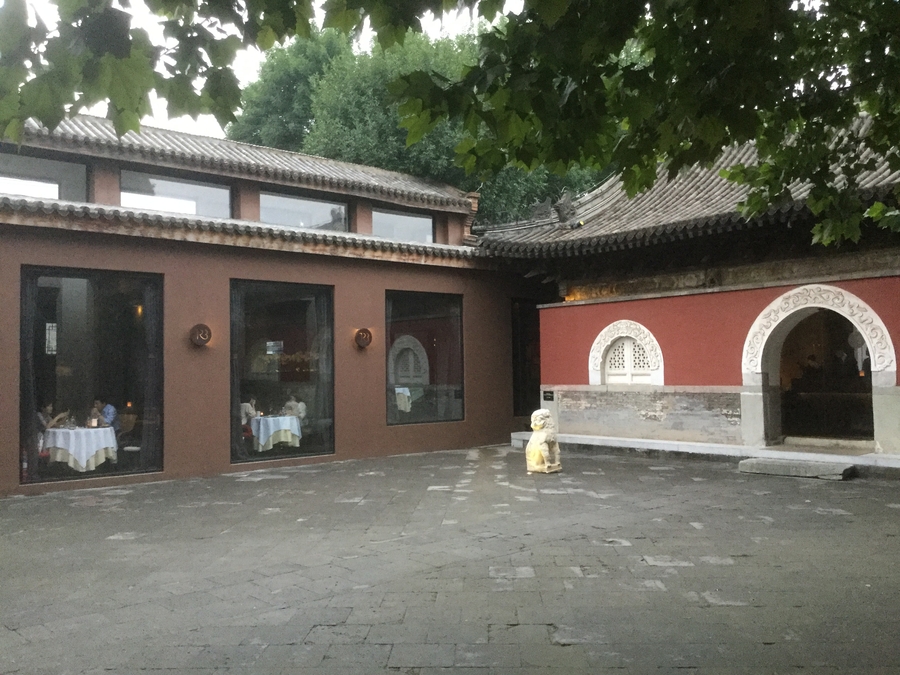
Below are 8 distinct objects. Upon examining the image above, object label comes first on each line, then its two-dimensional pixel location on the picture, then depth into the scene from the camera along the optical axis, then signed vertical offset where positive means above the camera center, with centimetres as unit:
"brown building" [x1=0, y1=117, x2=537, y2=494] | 885 +74
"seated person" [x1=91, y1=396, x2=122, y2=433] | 918 -57
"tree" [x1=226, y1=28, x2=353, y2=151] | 2525 +942
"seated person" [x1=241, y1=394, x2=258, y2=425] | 1056 -64
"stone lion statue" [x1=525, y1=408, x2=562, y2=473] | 959 -117
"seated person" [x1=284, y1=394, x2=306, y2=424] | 1108 -65
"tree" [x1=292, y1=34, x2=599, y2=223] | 2038 +665
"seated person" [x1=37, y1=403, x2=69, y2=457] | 875 -61
